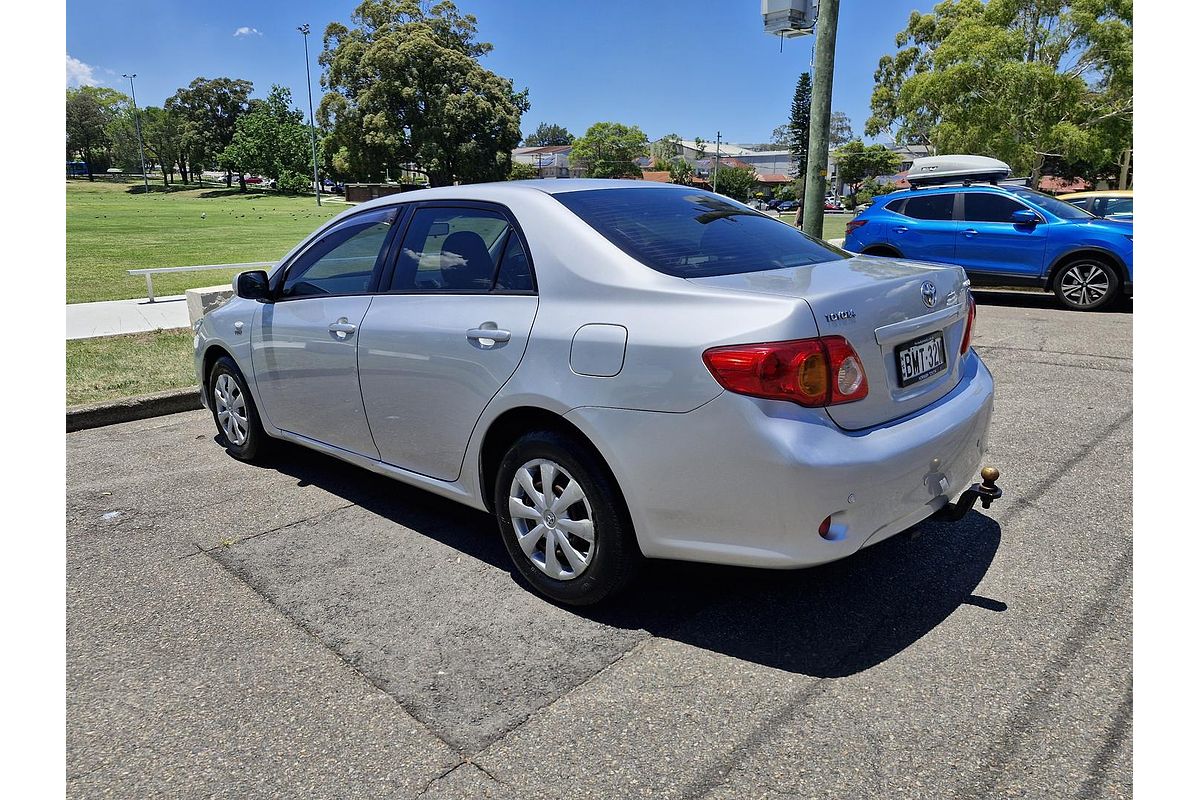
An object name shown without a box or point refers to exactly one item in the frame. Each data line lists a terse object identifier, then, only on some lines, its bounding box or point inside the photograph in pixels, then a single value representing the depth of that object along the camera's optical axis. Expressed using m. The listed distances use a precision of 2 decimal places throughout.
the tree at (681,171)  106.50
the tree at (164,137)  100.75
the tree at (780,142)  146.23
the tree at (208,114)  95.62
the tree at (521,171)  80.16
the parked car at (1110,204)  13.86
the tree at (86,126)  108.00
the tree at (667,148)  156.62
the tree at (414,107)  56.78
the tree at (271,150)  85.69
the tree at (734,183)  101.38
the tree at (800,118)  99.78
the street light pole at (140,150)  92.93
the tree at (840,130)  129.46
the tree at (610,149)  120.06
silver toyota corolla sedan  2.71
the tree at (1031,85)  26.81
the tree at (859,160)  99.06
